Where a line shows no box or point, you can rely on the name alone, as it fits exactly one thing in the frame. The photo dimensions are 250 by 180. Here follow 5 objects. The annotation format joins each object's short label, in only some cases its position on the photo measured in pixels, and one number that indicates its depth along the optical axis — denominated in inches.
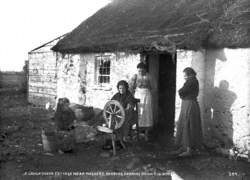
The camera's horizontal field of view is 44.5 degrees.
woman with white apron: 337.4
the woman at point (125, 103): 300.5
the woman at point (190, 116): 279.7
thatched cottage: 288.7
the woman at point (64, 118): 362.6
